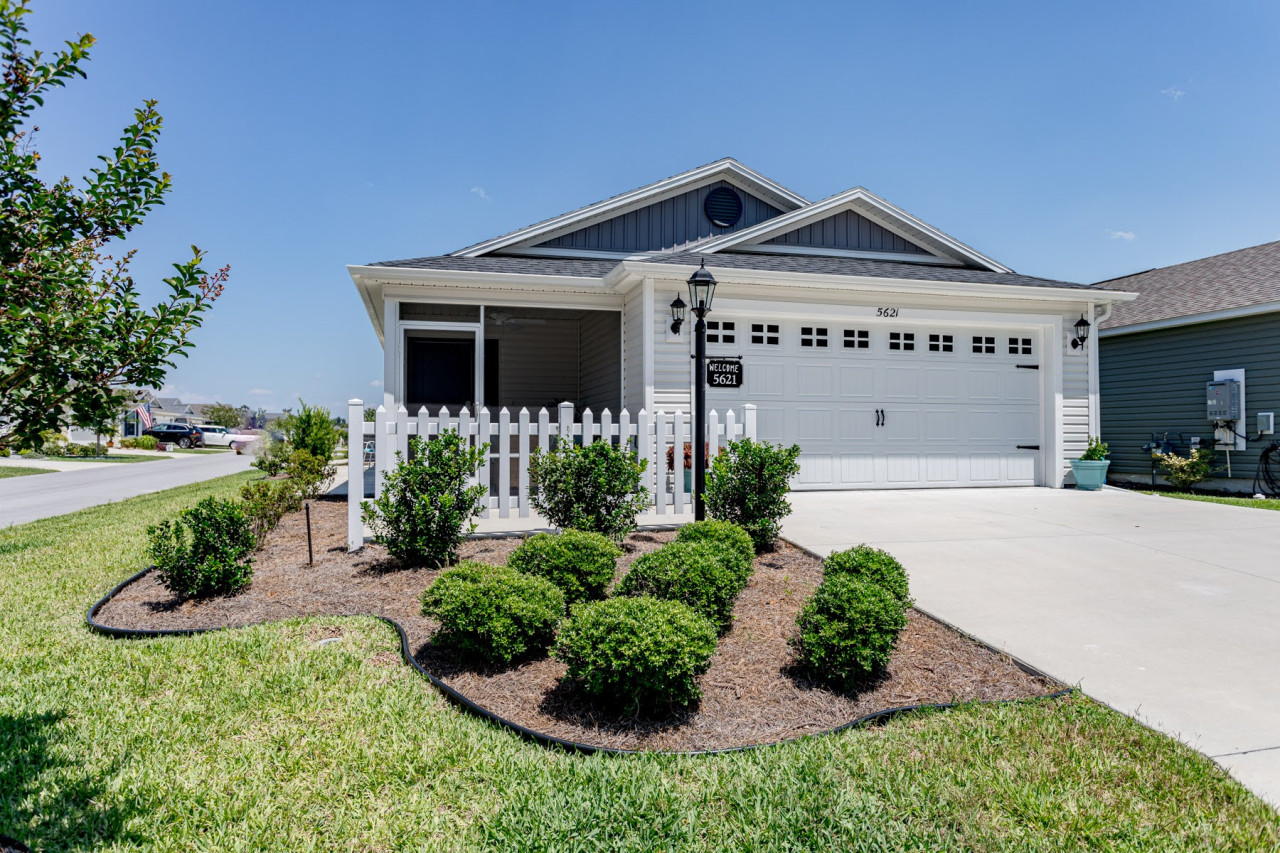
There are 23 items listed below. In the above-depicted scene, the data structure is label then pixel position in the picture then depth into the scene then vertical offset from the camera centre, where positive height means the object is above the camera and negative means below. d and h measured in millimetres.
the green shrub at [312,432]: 12797 -116
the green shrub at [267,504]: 5966 -818
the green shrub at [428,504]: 4832 -587
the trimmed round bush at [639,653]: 2670 -961
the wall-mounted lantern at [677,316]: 9031 +1544
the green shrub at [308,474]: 9180 -755
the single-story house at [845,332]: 9516 +1447
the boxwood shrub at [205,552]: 4277 -844
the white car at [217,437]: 43531 -714
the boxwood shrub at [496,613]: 3168 -941
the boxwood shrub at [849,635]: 2992 -990
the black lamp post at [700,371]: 5621 +480
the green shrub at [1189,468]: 11992 -839
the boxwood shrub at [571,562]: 3883 -839
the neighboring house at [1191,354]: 11656 +1361
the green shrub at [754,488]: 5410 -534
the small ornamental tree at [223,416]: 66512 +1101
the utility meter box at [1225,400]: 11859 +426
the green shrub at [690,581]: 3545 -878
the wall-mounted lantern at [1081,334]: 10406 +1451
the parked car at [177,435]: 40094 -509
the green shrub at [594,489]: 5328 -529
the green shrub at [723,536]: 4480 -784
